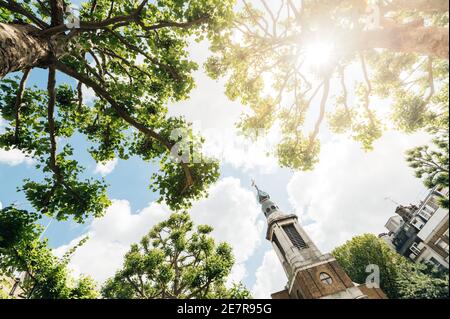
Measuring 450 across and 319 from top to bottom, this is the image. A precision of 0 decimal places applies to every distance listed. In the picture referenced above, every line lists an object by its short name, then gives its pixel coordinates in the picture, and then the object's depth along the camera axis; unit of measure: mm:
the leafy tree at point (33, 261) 9188
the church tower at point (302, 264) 22266
